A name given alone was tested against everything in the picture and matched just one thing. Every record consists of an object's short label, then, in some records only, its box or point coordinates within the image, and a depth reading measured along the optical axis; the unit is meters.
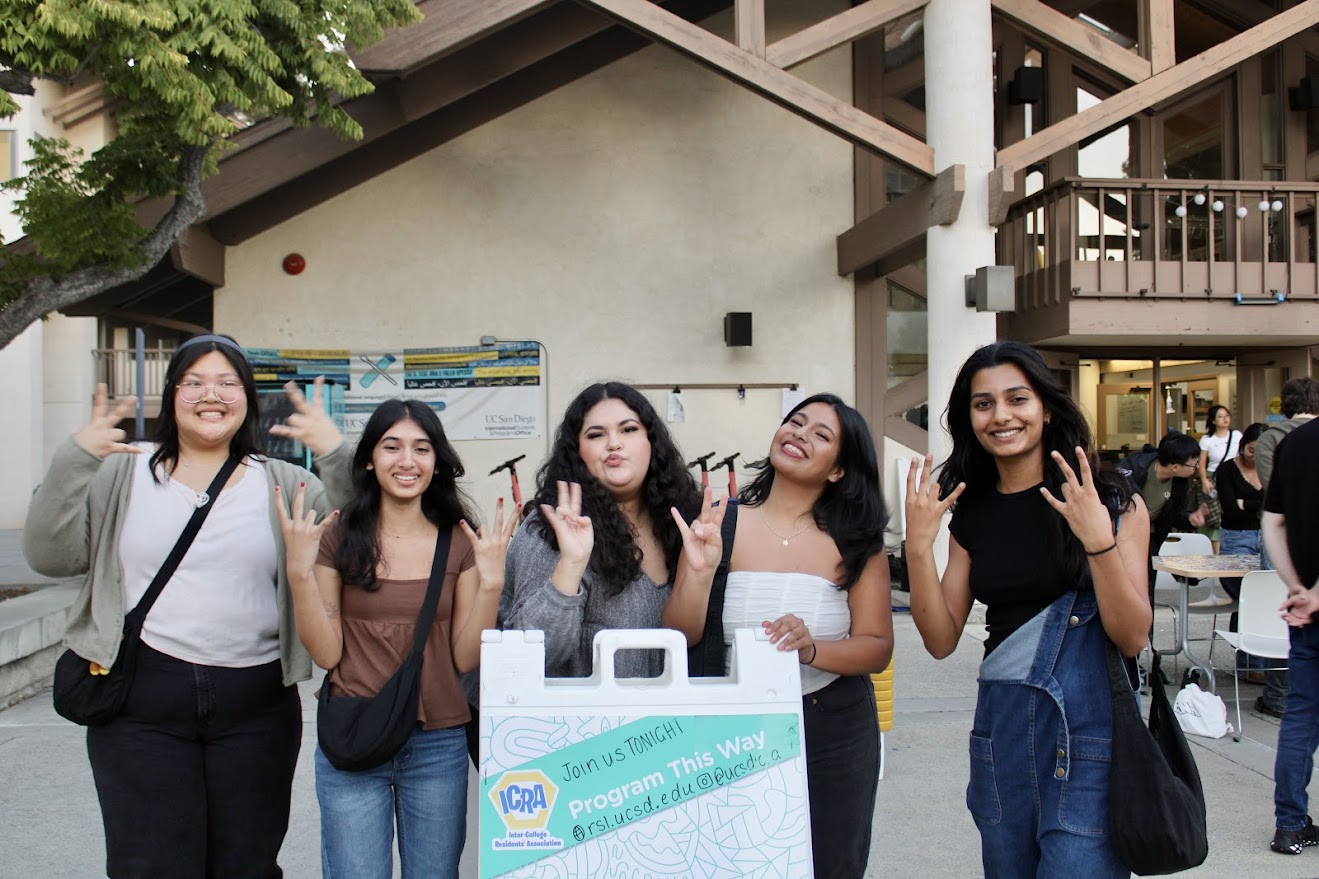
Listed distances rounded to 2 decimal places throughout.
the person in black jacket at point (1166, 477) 5.47
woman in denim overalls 2.00
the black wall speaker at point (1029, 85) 9.84
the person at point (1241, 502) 6.12
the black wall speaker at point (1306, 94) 10.28
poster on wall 9.54
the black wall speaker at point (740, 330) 9.52
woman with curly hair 2.08
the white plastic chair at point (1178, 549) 6.61
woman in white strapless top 2.15
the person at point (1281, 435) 5.07
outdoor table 5.32
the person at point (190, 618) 2.17
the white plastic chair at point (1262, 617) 4.96
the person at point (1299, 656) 3.55
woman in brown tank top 2.18
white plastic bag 4.75
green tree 5.05
